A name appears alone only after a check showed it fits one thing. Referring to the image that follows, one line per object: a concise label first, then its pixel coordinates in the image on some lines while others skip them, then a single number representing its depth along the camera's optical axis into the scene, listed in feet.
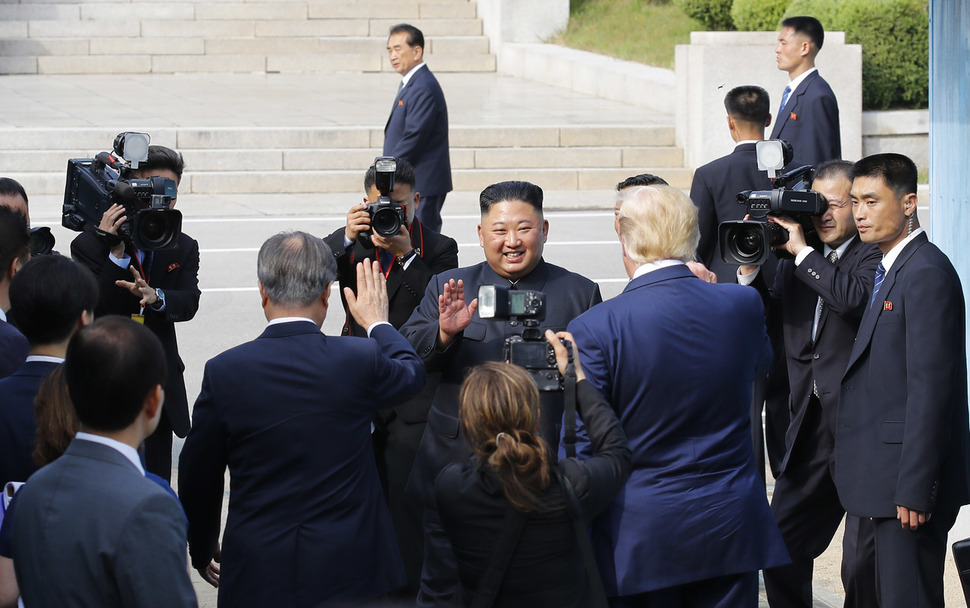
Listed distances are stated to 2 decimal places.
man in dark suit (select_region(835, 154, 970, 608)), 27.68
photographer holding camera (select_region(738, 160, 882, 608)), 31.35
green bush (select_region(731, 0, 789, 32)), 122.52
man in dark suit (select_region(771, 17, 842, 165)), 54.29
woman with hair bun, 20.77
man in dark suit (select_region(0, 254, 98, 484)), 22.58
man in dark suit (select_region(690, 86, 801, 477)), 42.93
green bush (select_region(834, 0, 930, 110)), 107.45
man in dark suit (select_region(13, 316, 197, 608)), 17.89
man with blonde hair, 24.34
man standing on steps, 72.74
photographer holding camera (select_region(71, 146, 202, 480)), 34.19
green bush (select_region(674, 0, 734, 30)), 134.41
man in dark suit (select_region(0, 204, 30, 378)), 28.04
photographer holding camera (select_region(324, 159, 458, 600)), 32.76
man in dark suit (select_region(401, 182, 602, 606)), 28.45
